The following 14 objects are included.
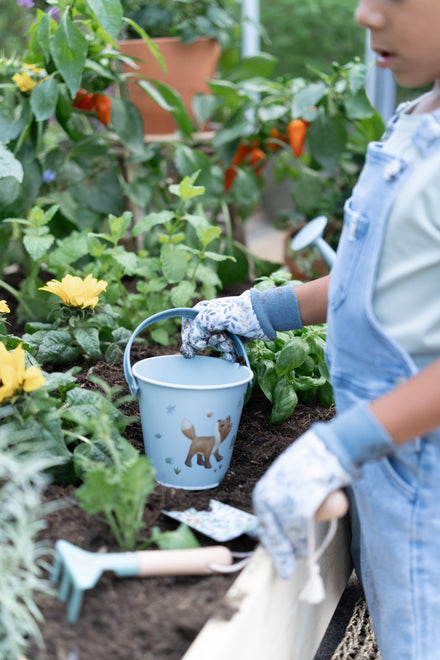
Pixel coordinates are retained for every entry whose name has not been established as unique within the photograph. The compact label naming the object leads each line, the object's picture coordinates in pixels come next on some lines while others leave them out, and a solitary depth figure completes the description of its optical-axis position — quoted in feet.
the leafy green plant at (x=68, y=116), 5.08
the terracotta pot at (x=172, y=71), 7.54
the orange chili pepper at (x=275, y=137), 7.60
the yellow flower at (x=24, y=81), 5.56
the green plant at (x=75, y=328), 4.05
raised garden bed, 2.36
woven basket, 3.92
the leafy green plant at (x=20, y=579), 2.24
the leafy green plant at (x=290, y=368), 3.95
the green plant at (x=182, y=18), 7.64
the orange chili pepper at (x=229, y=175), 7.52
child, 2.40
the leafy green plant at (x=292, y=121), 6.81
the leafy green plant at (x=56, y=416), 3.02
